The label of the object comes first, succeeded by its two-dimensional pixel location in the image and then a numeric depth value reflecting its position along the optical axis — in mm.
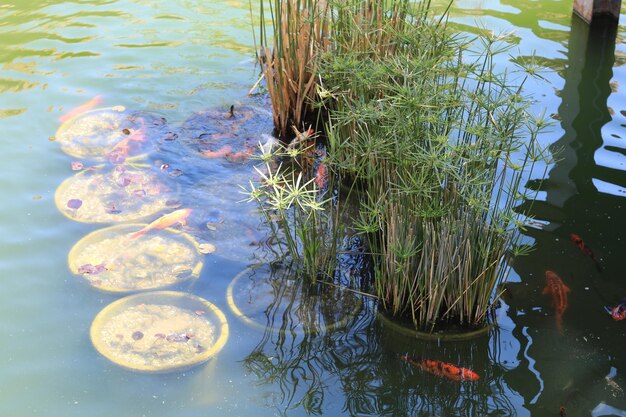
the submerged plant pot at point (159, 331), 2932
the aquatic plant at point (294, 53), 4281
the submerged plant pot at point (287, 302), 3152
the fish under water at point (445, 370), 2883
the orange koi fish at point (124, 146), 4351
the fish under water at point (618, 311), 3166
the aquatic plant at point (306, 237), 3028
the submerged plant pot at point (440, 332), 3082
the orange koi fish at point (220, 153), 4414
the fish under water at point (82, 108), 4750
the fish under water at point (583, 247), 3514
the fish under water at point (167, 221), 3723
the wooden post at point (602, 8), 6137
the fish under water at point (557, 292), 3182
